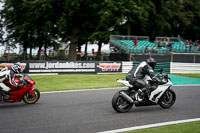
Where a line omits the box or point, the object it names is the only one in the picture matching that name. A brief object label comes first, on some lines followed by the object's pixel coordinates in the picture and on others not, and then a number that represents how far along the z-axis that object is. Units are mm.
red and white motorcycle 18937
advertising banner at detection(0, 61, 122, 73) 43406
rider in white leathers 18734
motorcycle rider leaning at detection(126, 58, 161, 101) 16969
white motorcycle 16703
